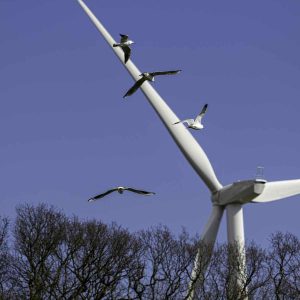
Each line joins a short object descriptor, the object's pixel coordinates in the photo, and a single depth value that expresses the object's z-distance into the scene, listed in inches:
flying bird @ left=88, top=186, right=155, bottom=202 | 1656.7
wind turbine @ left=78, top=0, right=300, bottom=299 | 2935.5
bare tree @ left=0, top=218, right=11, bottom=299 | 2844.5
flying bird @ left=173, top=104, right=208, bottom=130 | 2293.3
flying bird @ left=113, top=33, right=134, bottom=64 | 1716.3
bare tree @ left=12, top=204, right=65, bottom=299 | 2822.3
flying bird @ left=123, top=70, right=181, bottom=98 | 1742.9
